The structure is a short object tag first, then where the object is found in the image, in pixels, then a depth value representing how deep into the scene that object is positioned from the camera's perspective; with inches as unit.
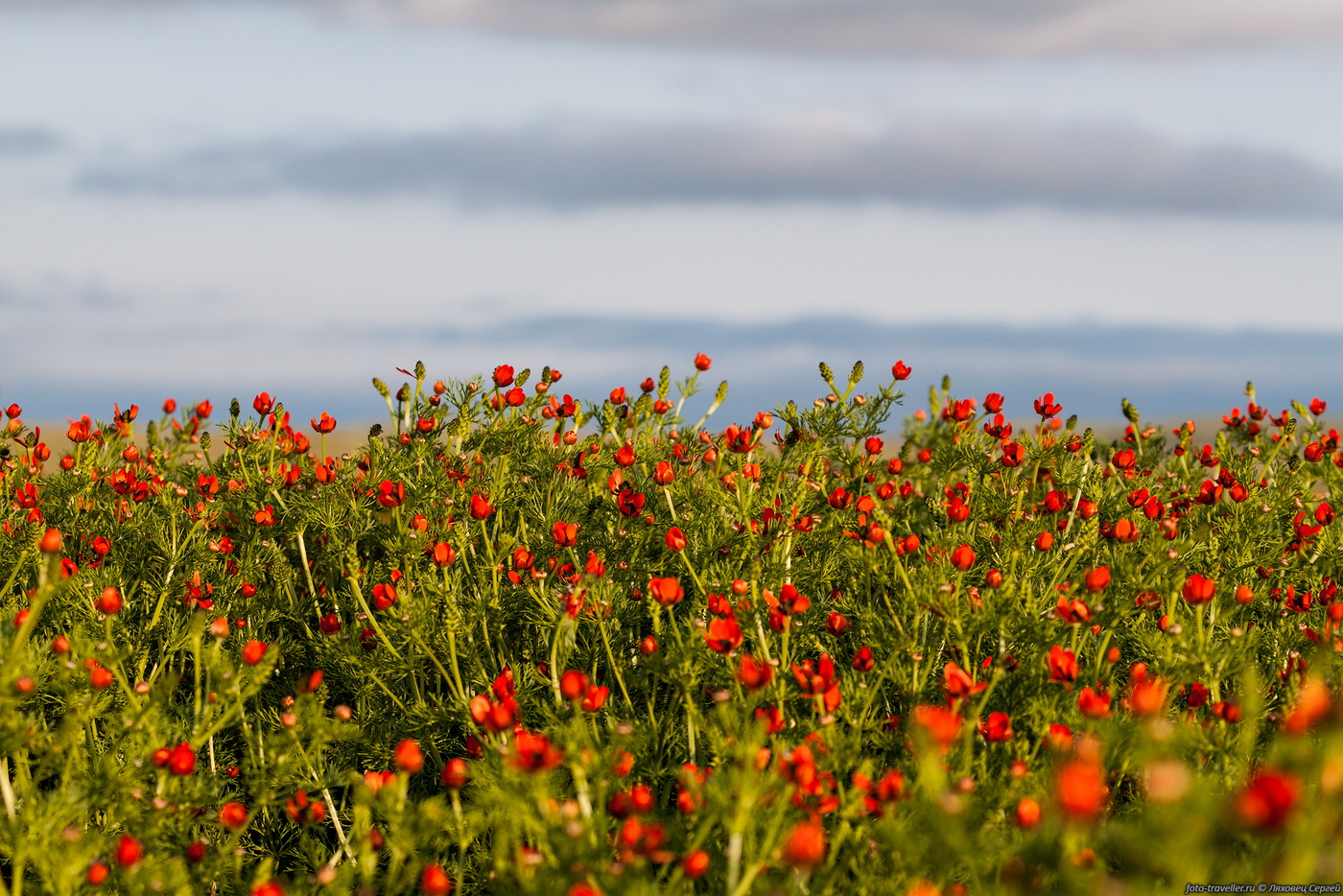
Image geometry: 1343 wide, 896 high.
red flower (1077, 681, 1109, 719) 222.7
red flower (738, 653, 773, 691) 230.4
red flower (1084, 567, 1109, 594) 272.8
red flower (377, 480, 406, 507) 352.2
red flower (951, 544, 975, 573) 300.7
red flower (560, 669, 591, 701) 230.2
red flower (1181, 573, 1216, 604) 271.0
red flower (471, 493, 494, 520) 345.7
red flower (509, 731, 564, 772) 197.5
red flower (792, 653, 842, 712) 257.3
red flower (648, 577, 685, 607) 279.8
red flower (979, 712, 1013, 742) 258.2
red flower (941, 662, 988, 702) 249.6
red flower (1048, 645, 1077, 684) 257.1
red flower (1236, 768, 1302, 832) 134.1
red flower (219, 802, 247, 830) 265.1
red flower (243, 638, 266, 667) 248.1
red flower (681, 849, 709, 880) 202.7
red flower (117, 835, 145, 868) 225.1
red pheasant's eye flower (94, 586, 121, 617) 283.7
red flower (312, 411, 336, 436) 442.9
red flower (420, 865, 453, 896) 201.3
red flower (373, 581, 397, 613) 310.2
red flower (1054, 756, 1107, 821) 138.1
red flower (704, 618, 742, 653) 252.7
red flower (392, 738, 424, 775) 225.9
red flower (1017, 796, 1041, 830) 215.9
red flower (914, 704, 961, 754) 170.7
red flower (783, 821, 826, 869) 173.5
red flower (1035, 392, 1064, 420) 444.0
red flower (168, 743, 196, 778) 242.1
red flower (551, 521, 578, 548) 341.4
